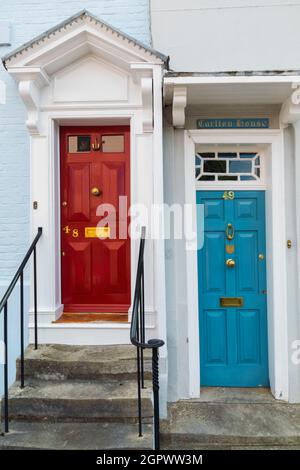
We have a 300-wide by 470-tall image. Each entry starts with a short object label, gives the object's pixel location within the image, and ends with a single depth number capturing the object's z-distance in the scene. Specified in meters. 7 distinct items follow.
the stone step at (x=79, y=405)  2.71
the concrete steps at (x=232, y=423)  3.02
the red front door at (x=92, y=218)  3.65
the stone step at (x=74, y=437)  2.45
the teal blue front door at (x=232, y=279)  3.77
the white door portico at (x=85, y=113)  3.20
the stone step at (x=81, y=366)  2.98
